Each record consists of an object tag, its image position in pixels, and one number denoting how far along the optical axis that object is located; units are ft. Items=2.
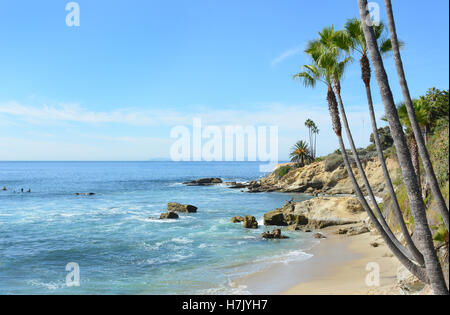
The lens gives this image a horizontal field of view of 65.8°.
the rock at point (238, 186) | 263.90
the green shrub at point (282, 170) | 255.47
